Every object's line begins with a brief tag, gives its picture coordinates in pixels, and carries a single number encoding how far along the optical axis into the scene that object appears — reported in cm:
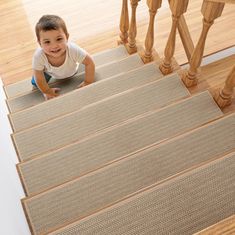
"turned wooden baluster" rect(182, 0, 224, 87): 154
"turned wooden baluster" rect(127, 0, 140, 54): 230
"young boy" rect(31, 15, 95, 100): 216
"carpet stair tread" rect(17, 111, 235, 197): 160
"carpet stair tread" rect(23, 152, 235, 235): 125
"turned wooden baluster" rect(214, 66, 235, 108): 168
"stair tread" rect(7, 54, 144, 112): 257
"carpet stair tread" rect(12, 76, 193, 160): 195
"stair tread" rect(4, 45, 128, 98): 286
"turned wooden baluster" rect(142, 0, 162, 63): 203
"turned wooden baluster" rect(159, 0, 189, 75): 178
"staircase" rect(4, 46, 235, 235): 128
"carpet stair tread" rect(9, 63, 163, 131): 222
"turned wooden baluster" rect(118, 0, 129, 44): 247
